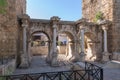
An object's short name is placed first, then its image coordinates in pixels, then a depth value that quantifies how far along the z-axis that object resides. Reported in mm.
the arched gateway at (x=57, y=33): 6834
